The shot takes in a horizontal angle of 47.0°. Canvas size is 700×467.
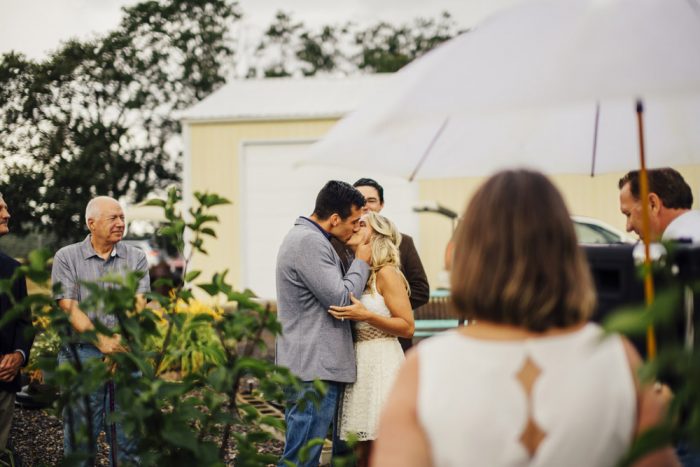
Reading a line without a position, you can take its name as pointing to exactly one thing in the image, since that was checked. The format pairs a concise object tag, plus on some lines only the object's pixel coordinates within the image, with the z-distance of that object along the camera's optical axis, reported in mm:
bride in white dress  4270
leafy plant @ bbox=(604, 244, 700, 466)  1325
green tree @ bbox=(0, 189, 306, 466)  2191
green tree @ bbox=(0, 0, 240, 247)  16469
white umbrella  1914
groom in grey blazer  4035
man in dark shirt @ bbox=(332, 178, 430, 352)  4938
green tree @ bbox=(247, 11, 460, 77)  38656
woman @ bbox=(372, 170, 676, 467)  1619
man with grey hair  4953
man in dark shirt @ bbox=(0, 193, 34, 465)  4543
